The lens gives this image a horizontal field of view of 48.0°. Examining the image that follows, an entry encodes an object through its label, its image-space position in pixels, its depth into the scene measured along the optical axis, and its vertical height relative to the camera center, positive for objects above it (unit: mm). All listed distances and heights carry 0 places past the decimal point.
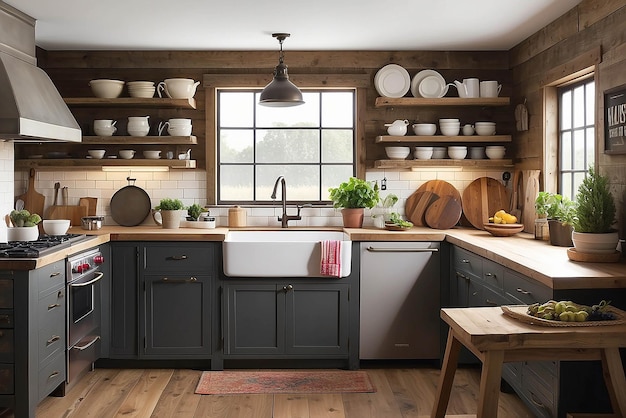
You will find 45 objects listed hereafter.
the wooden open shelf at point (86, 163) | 5648 +349
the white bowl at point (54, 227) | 4906 -145
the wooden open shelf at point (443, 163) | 5672 +349
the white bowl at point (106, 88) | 5613 +952
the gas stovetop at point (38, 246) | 3891 -238
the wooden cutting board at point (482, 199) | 5762 +55
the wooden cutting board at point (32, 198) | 5793 +69
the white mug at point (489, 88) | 5688 +956
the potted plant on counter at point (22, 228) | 4574 -141
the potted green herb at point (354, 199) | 5605 +57
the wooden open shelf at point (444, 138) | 5629 +547
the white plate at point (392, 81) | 5773 +1030
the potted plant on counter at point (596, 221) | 3732 -81
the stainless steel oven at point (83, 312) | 4434 -700
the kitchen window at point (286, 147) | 5969 +505
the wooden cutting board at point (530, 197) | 5148 +67
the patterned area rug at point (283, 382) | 4633 -1201
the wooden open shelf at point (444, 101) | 5621 +843
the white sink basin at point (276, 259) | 4980 -374
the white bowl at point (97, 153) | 5691 +432
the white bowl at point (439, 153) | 5793 +440
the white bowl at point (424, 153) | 5695 +432
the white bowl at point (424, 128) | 5703 +634
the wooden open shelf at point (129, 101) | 5582 +836
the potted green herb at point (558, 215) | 4379 -56
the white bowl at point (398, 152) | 5703 +440
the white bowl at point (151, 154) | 5711 +425
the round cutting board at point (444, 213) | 5656 -55
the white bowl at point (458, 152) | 5703 +439
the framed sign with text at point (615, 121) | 3848 +480
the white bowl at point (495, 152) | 5707 +440
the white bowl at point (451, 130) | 5707 +619
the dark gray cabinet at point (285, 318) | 5062 -809
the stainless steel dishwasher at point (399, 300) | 5133 -688
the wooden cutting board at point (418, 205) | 5801 +10
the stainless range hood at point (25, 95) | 4070 +702
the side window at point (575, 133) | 4527 +492
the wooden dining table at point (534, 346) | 2719 -545
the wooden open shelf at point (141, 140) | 5625 +532
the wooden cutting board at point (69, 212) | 5801 -47
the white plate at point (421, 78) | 5773 +1055
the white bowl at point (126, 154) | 5688 +424
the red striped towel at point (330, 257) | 4949 -358
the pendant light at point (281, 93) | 4973 +810
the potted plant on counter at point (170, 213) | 5539 -53
